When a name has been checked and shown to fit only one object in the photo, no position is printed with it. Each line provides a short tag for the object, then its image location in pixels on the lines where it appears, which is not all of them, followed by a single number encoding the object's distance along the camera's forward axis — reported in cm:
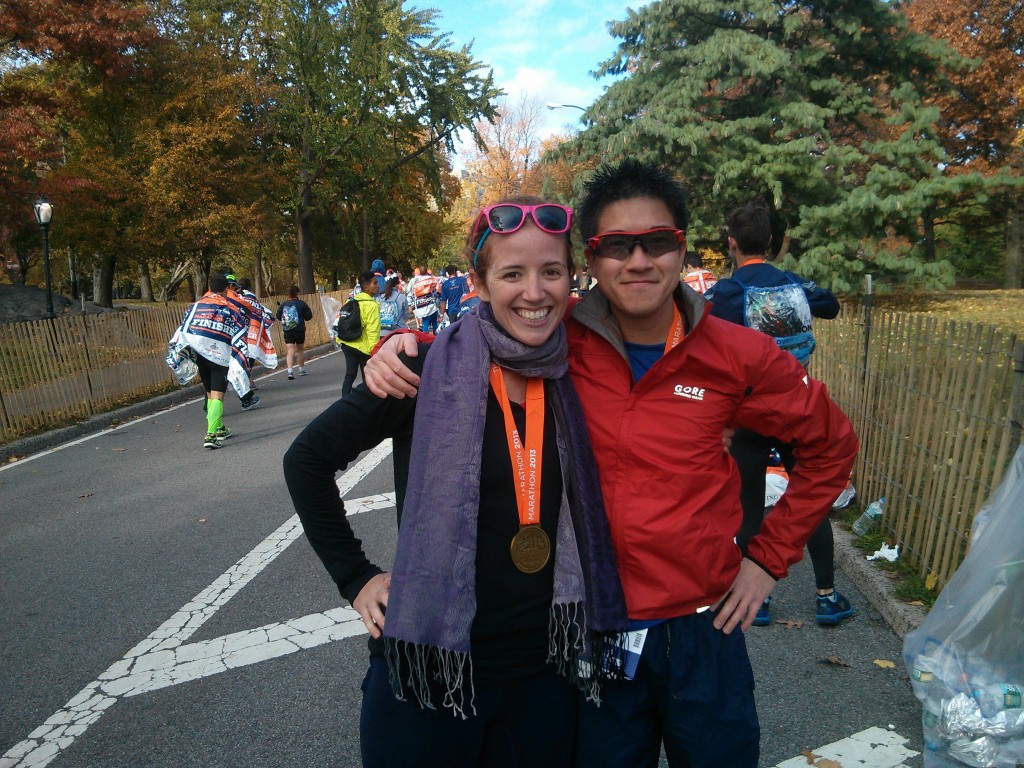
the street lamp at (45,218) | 1589
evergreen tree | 1533
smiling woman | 159
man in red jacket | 171
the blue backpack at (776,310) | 374
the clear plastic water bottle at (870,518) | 486
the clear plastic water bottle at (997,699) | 251
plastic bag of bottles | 251
